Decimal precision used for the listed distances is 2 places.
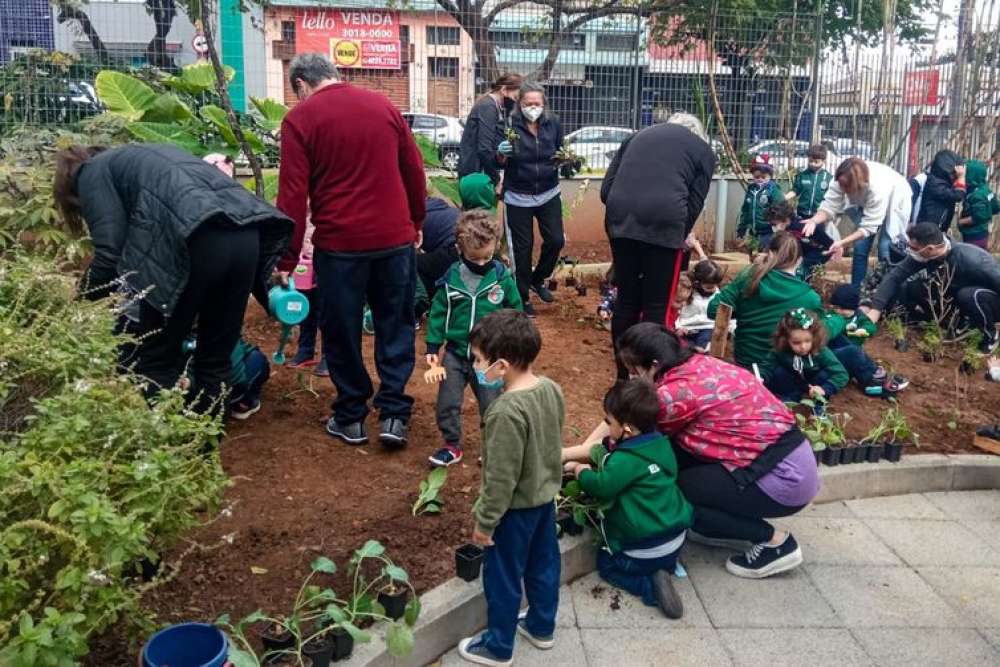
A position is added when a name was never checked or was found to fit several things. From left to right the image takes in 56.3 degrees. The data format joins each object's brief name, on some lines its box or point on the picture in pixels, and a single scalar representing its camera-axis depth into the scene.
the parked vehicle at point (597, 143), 10.84
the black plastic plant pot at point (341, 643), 3.16
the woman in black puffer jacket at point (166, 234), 4.10
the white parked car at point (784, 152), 11.84
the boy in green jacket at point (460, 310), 4.62
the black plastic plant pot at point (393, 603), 3.41
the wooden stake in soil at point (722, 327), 6.23
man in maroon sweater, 4.49
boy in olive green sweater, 3.32
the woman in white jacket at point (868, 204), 8.20
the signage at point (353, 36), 10.16
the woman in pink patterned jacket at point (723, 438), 4.09
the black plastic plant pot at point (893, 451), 5.32
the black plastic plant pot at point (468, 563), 3.70
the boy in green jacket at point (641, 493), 3.82
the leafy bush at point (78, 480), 2.42
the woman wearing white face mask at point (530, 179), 7.63
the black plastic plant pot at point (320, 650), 3.05
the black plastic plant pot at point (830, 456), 5.20
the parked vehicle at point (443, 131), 9.70
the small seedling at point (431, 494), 4.17
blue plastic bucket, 2.79
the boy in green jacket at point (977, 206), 9.15
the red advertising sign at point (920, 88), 11.80
